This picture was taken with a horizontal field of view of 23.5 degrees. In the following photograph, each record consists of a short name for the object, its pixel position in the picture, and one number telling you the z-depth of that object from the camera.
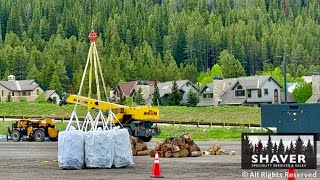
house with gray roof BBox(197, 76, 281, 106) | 116.25
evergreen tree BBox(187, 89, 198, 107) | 118.25
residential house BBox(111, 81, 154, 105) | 122.78
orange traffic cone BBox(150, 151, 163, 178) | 22.00
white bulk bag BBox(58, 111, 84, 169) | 25.52
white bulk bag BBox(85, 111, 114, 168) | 25.83
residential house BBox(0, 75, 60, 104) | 143.98
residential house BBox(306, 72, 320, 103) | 107.34
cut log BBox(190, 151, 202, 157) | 33.59
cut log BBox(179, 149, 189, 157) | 33.41
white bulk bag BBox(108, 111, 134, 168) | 26.19
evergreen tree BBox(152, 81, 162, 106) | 113.55
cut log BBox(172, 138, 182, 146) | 33.41
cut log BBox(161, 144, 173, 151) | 33.14
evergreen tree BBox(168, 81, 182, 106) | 118.38
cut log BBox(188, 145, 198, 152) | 33.53
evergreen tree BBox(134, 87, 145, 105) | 111.75
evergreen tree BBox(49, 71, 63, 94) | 150.27
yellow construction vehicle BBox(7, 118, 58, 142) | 55.06
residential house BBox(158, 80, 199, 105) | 126.00
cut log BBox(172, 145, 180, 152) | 33.16
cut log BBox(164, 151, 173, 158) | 33.06
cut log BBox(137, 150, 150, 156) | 34.53
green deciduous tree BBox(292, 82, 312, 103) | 127.75
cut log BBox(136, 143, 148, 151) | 34.78
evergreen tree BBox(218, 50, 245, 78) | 168.98
